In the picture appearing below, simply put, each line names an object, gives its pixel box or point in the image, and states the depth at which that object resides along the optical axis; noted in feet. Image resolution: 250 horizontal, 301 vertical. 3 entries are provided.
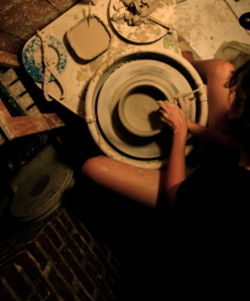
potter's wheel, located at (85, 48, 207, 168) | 4.22
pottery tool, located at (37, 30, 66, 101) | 4.39
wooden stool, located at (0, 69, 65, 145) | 3.15
